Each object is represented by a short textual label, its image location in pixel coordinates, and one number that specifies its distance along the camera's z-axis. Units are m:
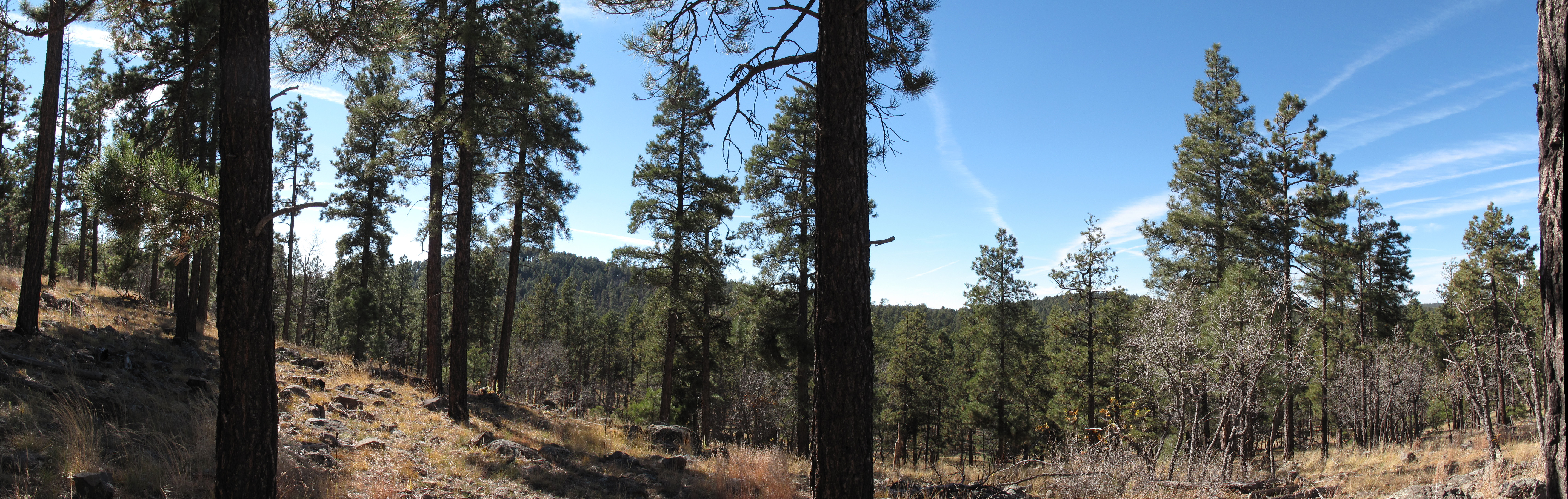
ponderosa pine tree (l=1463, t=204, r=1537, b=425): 23.47
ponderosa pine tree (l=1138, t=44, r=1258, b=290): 18.94
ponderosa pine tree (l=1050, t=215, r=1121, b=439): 23.67
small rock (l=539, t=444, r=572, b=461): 8.76
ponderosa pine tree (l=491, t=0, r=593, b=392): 10.45
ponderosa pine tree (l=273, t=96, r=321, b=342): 22.27
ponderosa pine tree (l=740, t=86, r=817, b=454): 16.48
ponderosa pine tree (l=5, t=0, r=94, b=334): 8.77
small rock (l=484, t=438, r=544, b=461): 8.06
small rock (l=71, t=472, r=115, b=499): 3.99
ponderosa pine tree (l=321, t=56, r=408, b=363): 19.05
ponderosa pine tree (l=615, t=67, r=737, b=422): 17.98
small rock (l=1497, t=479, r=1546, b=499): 6.40
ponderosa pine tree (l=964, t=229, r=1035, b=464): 26.44
